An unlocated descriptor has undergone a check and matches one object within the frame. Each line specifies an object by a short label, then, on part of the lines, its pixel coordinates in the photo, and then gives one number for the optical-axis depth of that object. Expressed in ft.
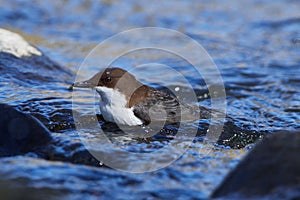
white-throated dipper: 39.78
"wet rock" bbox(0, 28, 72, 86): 51.29
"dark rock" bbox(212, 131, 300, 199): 25.25
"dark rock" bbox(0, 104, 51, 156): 34.37
